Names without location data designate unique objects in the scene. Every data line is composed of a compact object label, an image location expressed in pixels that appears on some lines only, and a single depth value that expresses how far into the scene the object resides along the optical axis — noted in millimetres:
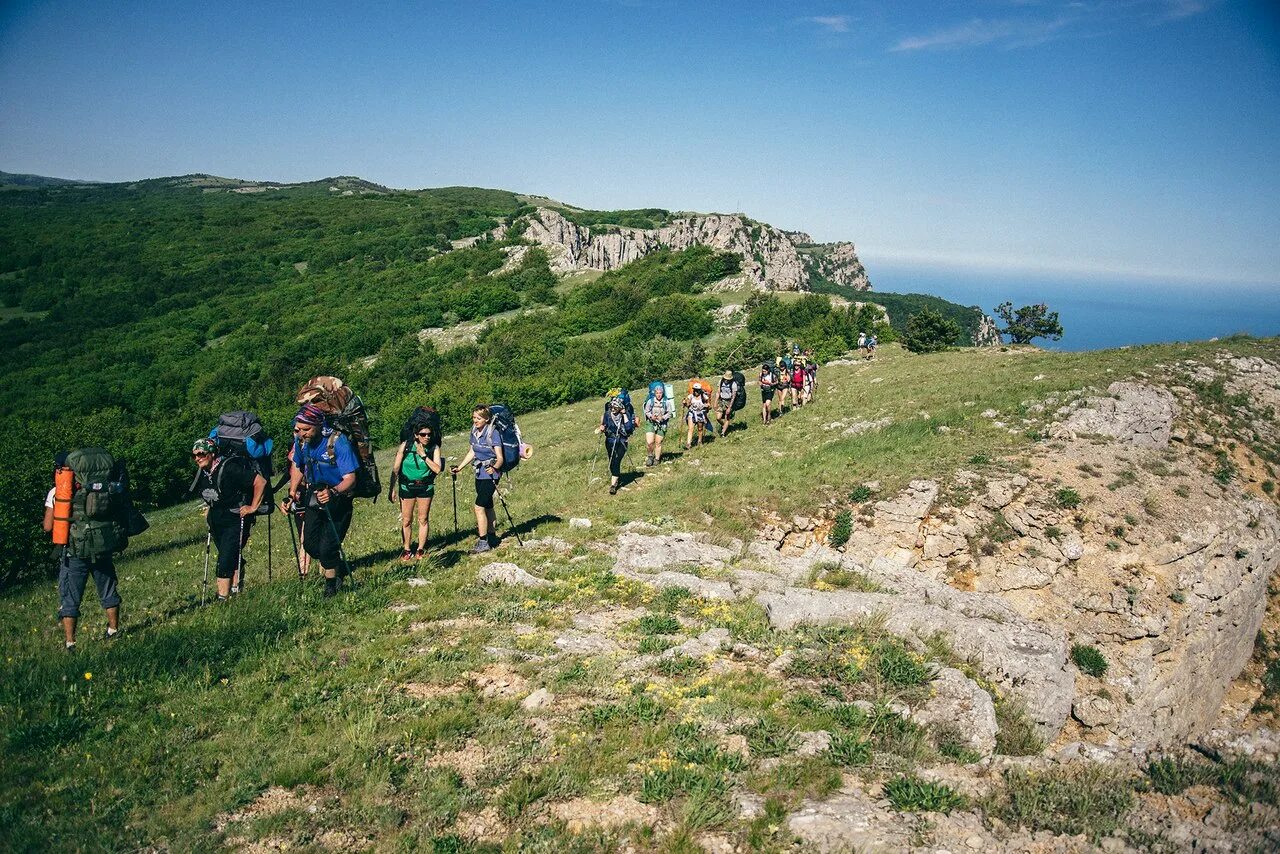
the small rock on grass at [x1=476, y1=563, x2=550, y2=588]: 9273
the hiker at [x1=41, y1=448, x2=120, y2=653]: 7578
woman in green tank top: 10133
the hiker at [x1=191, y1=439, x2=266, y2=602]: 8875
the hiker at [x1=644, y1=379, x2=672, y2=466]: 17078
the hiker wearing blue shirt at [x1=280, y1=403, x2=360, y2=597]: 8594
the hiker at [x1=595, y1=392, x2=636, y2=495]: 14969
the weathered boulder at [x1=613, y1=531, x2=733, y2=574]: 10258
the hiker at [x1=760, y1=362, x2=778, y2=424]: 22091
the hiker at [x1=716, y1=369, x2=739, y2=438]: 20797
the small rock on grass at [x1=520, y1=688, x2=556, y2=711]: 6062
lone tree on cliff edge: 59656
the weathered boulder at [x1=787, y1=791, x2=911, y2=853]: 4316
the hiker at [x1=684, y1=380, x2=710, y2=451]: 19219
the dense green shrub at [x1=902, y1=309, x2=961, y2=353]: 47344
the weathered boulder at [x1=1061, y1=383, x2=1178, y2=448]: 17219
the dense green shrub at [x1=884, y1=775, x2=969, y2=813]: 4711
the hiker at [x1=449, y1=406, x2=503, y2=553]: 10414
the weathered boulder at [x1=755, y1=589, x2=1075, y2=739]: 7266
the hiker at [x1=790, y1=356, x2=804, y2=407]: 24406
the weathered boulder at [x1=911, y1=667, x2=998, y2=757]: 5891
